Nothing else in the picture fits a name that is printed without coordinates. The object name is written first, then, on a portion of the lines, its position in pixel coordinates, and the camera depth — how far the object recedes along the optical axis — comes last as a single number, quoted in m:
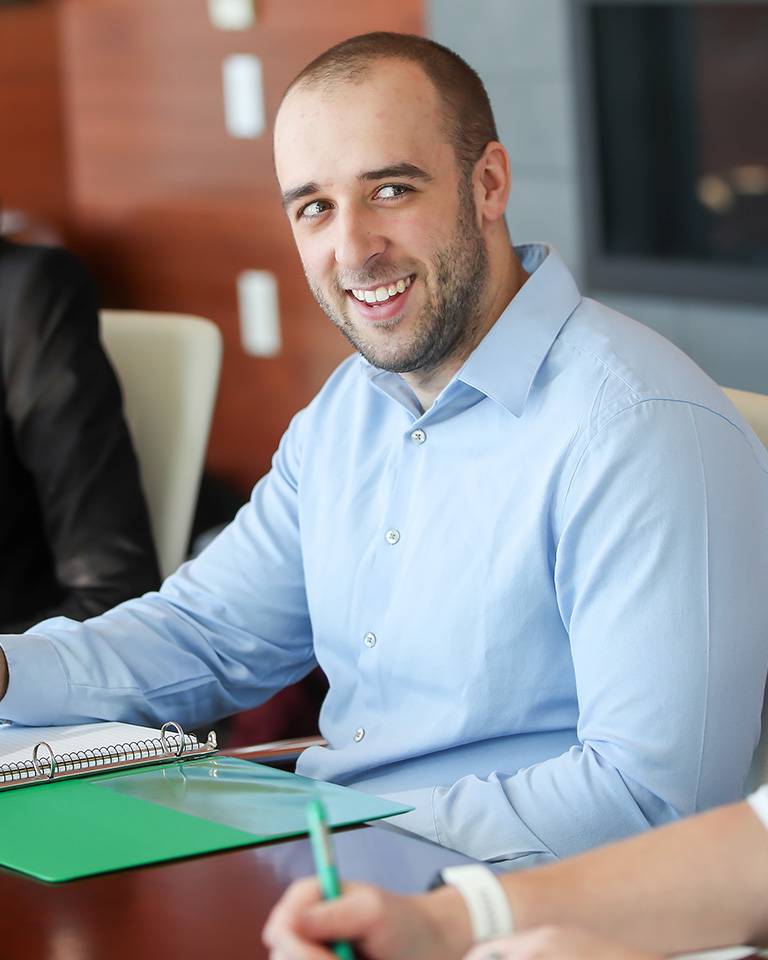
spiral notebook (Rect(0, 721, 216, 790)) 2.17
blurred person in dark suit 2.91
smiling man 2.17
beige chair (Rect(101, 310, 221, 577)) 2.95
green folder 2.02
